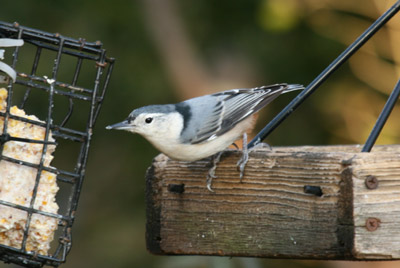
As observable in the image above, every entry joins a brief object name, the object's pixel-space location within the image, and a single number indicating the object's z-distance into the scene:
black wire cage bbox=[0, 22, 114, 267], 5.67
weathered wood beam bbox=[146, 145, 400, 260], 4.80
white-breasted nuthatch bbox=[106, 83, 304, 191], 6.52
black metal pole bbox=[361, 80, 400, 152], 5.32
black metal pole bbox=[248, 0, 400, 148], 5.76
